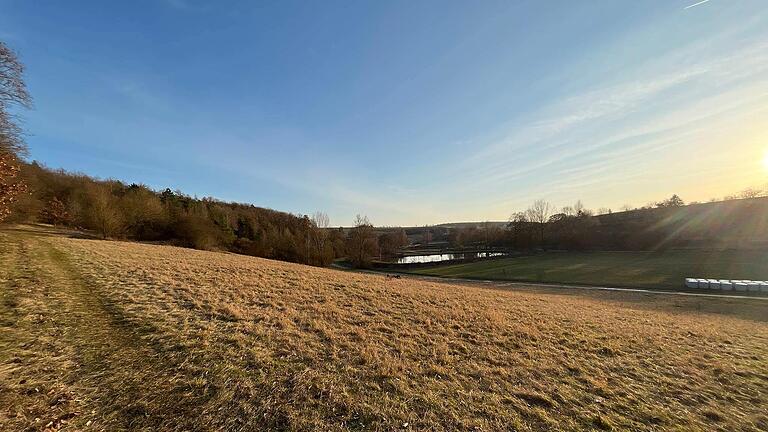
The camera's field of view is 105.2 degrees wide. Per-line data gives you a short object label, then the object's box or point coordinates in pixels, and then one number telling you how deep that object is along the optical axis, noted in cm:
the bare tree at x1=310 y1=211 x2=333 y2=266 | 6750
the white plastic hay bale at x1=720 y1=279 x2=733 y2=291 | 3328
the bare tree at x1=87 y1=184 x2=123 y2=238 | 3906
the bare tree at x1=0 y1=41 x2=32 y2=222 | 1333
